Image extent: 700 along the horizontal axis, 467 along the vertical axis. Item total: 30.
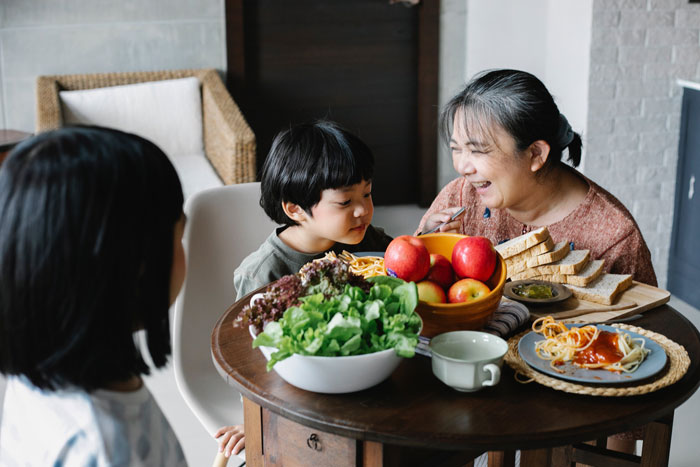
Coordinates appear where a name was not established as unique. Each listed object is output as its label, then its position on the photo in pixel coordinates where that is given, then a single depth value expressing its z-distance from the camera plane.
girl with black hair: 0.80
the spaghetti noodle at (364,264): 1.41
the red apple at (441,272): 1.33
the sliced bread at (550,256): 1.55
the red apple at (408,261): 1.28
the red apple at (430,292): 1.27
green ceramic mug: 1.11
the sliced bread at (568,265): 1.52
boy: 1.63
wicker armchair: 3.34
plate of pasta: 1.16
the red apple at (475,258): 1.30
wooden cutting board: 1.40
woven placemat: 1.12
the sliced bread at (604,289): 1.45
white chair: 1.75
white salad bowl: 1.06
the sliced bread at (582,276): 1.50
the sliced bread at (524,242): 1.56
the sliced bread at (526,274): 1.57
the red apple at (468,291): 1.27
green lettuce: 1.05
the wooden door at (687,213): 3.34
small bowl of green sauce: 1.43
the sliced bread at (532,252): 1.57
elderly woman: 1.76
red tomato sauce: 1.19
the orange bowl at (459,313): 1.24
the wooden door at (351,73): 4.13
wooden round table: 1.04
